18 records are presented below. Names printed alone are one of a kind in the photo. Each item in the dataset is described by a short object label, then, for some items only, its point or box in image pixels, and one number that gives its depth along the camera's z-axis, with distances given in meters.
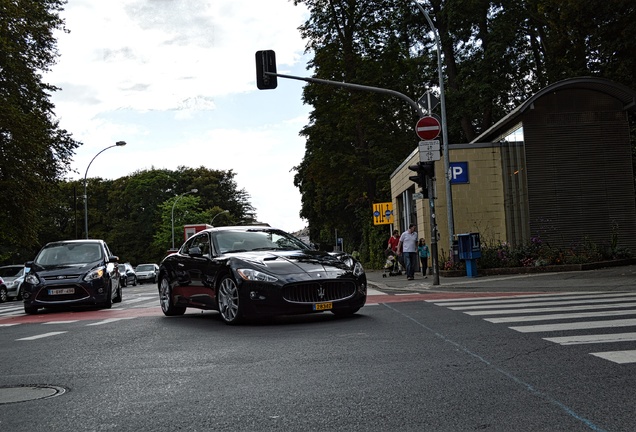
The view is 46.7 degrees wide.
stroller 27.50
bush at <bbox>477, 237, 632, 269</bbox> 20.45
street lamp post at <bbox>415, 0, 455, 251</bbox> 21.64
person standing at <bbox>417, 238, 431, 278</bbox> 23.91
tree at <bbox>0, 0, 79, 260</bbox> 30.86
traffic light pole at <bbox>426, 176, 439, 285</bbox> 18.12
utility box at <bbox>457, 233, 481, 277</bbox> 19.97
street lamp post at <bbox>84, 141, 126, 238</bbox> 45.06
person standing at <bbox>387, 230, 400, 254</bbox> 27.75
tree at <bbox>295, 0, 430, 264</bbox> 39.53
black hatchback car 15.33
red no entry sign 18.48
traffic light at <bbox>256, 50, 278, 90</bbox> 20.09
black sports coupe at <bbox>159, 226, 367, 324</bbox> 9.81
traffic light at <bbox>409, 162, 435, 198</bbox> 18.25
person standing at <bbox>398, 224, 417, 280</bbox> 23.53
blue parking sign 25.33
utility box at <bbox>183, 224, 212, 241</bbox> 43.78
